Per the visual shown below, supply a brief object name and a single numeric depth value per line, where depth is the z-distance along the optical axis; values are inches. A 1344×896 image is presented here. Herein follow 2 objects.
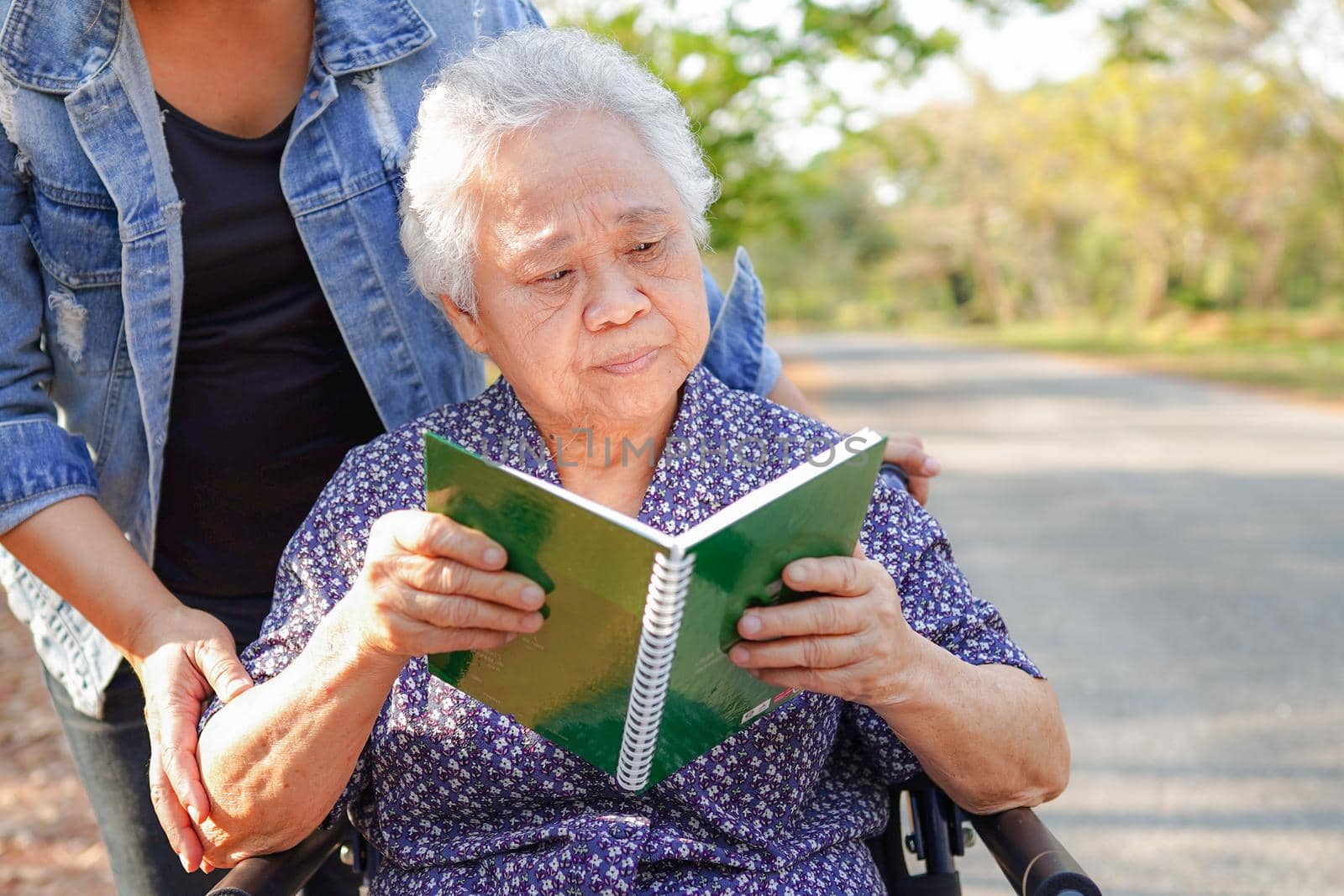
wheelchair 60.7
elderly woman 64.6
